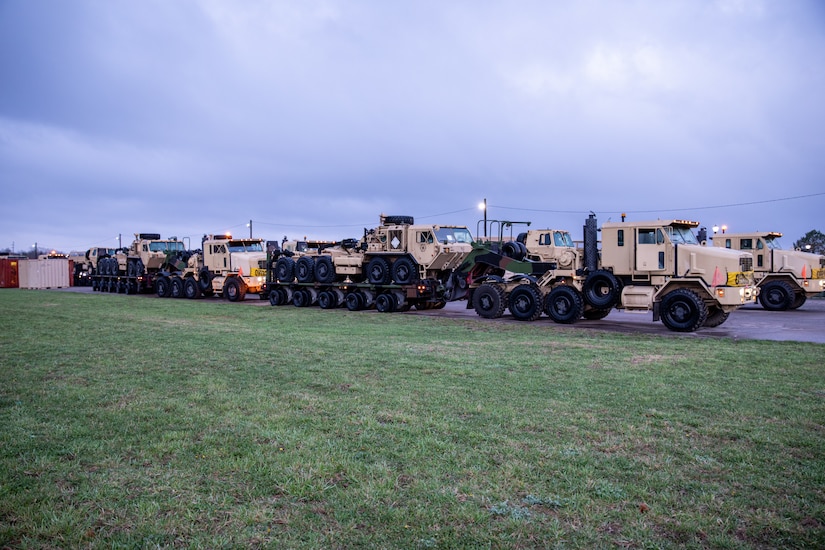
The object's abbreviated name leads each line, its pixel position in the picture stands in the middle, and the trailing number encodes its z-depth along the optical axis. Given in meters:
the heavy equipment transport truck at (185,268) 28.89
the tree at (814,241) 38.59
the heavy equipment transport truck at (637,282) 15.92
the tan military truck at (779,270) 23.30
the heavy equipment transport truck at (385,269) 21.92
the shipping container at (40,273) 46.12
